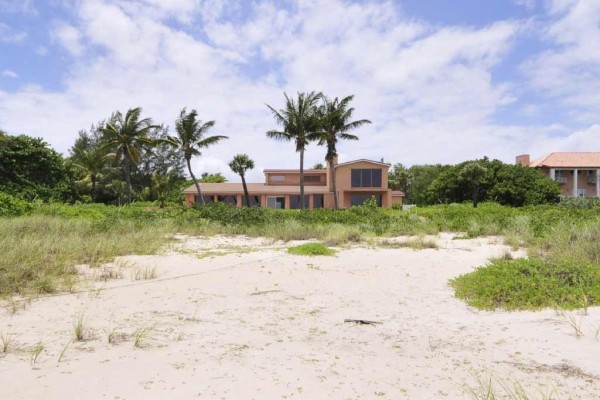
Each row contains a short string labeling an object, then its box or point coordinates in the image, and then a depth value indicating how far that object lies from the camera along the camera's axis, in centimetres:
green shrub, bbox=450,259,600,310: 611
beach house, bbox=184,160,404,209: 4122
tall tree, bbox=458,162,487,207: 3822
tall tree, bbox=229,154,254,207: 3869
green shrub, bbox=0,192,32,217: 1953
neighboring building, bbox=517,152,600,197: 4800
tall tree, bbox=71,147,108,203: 3997
